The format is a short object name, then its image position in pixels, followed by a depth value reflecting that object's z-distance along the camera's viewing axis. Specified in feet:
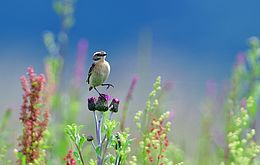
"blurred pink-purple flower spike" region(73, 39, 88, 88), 35.70
